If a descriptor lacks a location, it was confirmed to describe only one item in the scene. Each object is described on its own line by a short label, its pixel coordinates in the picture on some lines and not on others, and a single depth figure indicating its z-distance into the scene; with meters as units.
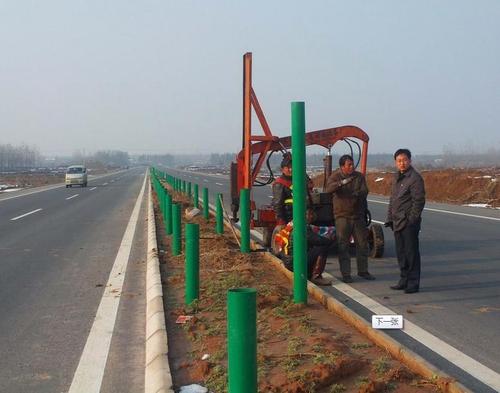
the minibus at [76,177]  43.06
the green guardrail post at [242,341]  3.47
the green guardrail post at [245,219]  10.04
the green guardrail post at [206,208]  16.77
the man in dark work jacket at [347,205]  7.70
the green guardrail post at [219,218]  12.95
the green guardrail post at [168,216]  12.96
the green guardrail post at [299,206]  6.14
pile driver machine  11.19
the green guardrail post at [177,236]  10.39
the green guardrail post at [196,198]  19.21
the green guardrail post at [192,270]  6.73
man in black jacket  7.03
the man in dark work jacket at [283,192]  8.46
